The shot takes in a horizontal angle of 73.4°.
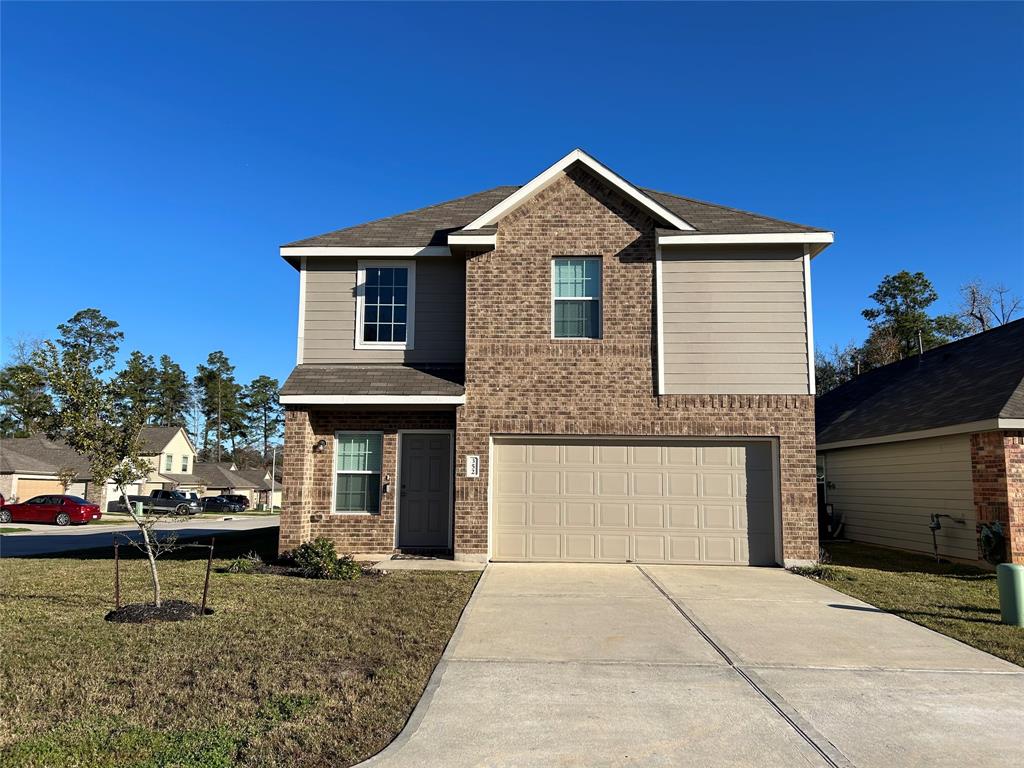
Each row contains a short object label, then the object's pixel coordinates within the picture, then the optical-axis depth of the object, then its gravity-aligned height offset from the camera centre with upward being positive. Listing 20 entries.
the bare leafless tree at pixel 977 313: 37.12 +8.02
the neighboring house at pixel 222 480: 56.84 -1.92
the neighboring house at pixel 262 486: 63.70 -2.70
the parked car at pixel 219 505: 49.97 -3.42
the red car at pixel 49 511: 31.66 -2.51
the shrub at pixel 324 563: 9.98 -1.56
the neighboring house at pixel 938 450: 11.50 +0.23
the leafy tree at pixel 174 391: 73.06 +7.14
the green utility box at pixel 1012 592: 7.62 -1.46
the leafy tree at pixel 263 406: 79.25 +5.96
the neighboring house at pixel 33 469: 36.47 -0.64
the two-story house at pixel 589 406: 11.82 +0.93
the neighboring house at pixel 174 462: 48.91 -0.35
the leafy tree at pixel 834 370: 44.56 +5.99
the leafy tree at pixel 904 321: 37.72 +7.79
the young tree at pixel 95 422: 7.30 +0.38
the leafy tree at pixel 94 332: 67.94 +12.57
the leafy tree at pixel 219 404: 75.88 +6.00
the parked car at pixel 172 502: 39.31 -2.61
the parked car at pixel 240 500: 51.31 -3.14
